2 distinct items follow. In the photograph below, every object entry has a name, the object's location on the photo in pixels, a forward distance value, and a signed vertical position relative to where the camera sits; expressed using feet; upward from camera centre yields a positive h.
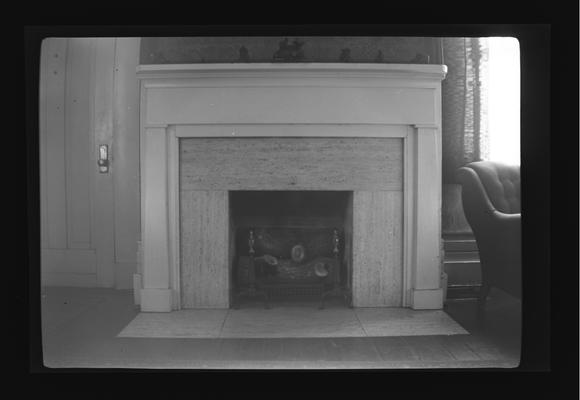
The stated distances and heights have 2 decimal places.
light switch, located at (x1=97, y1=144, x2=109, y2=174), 6.56 +0.50
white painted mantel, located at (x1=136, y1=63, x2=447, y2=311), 6.66 +1.00
